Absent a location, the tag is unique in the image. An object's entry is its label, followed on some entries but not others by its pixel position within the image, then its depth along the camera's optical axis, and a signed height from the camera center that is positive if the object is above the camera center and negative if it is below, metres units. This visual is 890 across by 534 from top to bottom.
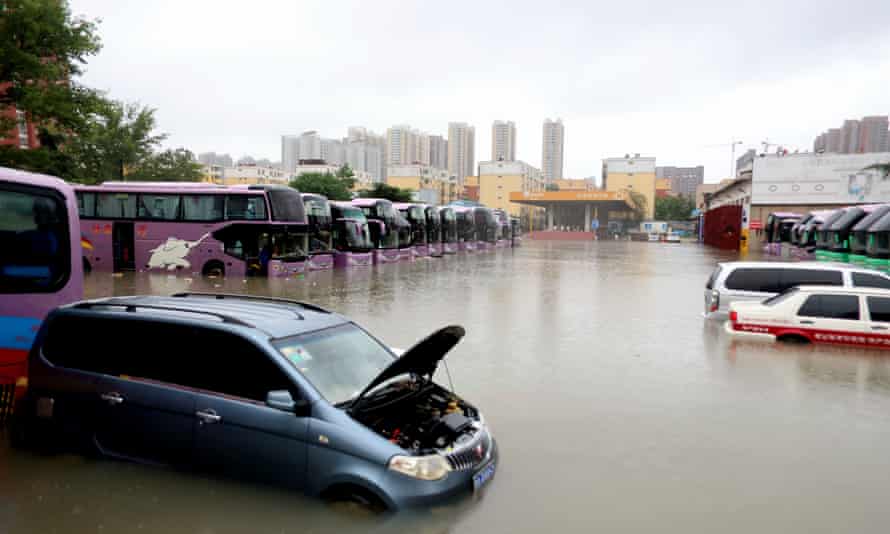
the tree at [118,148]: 39.66 +5.37
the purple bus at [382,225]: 32.84 +0.19
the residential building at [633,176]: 115.25 +11.85
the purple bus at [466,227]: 48.75 +0.31
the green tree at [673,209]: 118.88 +5.41
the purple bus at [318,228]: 26.12 -0.03
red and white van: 10.99 -1.50
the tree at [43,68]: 20.39 +5.60
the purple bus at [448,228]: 44.88 +0.17
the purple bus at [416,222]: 38.88 +0.51
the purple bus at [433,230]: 41.00 -0.02
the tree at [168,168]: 45.72 +4.69
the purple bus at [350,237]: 28.97 -0.47
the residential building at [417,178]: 121.91 +11.01
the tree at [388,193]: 66.56 +4.21
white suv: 12.70 -0.89
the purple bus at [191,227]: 22.36 -0.11
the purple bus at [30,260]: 6.59 -0.48
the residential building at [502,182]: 121.34 +10.42
